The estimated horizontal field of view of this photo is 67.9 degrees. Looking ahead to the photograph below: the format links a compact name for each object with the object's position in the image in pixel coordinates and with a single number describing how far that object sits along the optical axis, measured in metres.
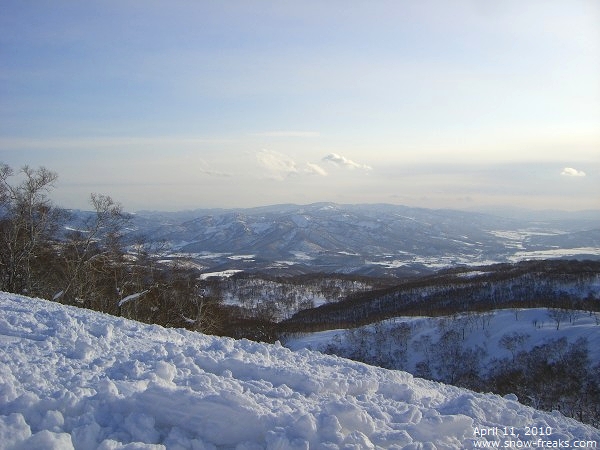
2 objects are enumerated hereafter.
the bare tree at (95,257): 19.17
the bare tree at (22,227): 18.36
